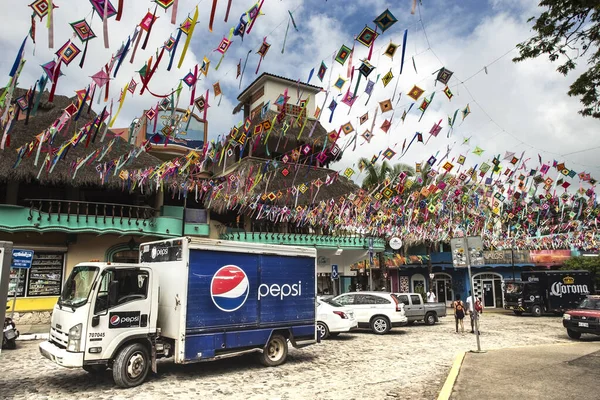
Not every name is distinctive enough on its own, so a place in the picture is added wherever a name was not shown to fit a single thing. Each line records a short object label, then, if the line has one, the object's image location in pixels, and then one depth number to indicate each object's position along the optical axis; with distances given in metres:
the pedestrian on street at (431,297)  25.64
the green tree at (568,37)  8.27
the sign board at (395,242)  29.91
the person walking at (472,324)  17.59
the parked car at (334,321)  14.69
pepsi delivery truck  7.84
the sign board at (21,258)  14.25
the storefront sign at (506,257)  35.72
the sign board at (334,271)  23.48
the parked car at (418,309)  20.50
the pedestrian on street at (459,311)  17.36
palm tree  31.94
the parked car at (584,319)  14.55
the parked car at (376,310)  17.16
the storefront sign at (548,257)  36.31
